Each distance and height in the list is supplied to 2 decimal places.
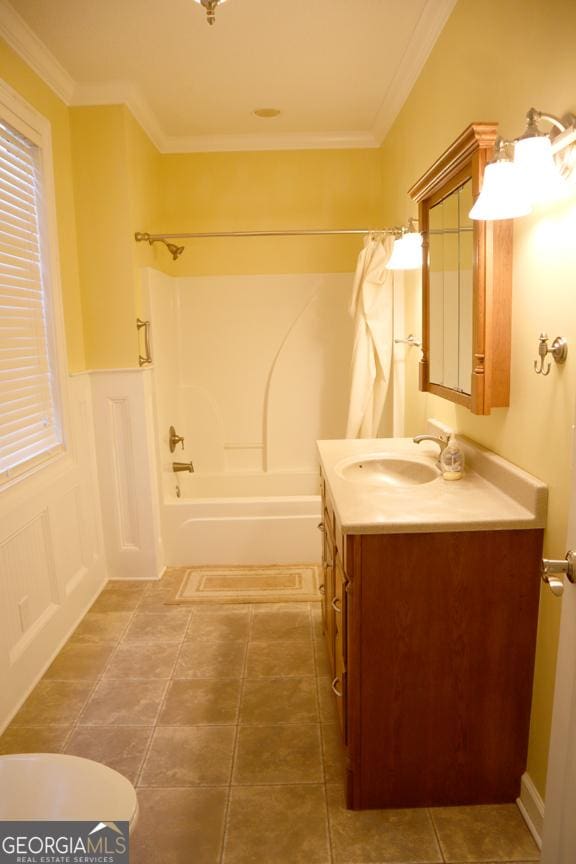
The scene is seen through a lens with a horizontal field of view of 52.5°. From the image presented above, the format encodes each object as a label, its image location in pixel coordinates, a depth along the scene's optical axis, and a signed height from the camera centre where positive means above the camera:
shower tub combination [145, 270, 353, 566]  3.83 -0.34
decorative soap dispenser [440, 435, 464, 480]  1.89 -0.45
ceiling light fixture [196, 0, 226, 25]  1.63 +0.89
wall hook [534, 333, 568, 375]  1.39 -0.07
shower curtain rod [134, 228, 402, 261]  3.02 +0.49
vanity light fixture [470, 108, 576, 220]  1.29 +0.34
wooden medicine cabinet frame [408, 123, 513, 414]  1.66 +0.08
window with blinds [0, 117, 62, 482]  2.23 +0.03
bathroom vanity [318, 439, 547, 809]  1.55 -0.85
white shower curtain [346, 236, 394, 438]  3.05 -0.06
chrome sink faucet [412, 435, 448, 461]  2.09 -0.42
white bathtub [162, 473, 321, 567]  3.32 -1.15
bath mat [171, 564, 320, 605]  2.99 -1.36
